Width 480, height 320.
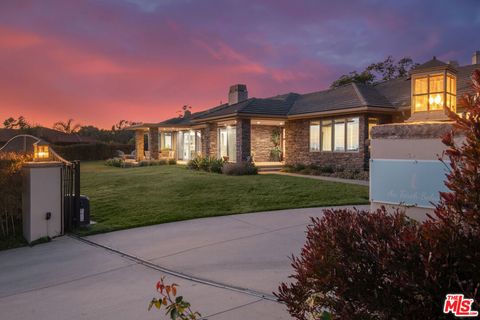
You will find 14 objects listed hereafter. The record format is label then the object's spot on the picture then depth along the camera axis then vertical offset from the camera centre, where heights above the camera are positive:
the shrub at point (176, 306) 2.40 -1.05
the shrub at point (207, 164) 19.48 -0.64
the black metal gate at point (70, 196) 8.53 -1.03
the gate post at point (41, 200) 7.81 -1.05
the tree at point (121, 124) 67.22 +5.43
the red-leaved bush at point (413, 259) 1.86 -0.60
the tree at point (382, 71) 33.81 +7.75
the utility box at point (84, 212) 8.66 -1.43
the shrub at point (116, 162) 27.69 -0.75
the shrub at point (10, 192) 8.03 -0.87
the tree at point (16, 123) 48.78 +4.23
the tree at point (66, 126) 55.22 +4.10
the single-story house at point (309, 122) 17.55 +1.76
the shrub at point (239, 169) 17.78 -0.81
